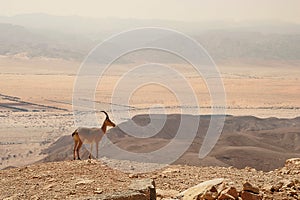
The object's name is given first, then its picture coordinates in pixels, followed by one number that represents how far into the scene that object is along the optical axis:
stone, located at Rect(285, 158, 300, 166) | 19.16
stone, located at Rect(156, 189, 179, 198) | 14.32
